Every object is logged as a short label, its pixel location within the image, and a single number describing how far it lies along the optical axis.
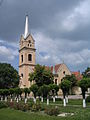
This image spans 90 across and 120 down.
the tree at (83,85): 29.38
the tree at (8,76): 63.44
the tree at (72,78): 68.75
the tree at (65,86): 34.94
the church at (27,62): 73.78
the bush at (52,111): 18.47
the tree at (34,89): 44.47
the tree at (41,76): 53.81
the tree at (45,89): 40.83
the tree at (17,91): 50.67
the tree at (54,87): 40.88
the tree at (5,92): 53.71
